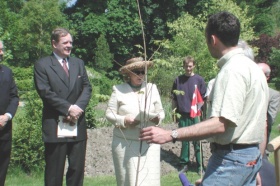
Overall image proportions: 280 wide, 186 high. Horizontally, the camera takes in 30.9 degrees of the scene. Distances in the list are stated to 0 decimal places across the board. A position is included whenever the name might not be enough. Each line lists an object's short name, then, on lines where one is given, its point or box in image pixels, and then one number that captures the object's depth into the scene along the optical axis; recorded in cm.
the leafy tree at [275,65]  3291
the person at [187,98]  909
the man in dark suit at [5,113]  634
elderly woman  584
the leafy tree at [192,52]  1340
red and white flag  811
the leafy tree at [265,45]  4116
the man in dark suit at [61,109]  595
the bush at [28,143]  851
